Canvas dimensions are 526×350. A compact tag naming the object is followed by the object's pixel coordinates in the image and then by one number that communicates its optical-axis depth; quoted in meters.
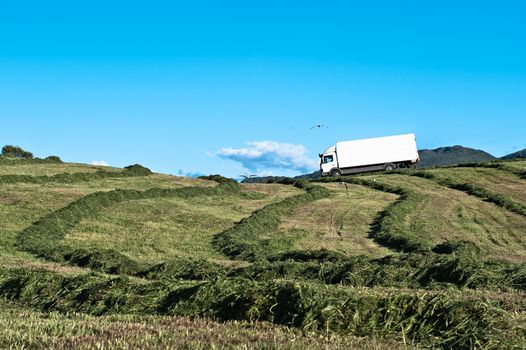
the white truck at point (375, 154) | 86.25
